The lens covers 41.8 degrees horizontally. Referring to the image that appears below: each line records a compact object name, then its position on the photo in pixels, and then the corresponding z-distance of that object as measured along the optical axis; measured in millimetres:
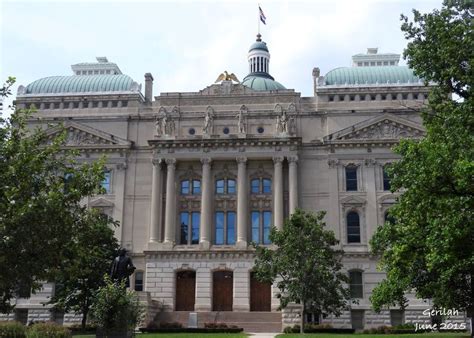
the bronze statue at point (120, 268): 28938
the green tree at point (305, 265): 42906
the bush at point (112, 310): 26672
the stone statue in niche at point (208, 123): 57844
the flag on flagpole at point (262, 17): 68062
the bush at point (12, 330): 29297
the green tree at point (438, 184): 23141
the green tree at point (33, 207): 23391
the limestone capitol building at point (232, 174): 54562
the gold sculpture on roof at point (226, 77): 65250
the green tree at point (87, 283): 43312
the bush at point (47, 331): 28438
